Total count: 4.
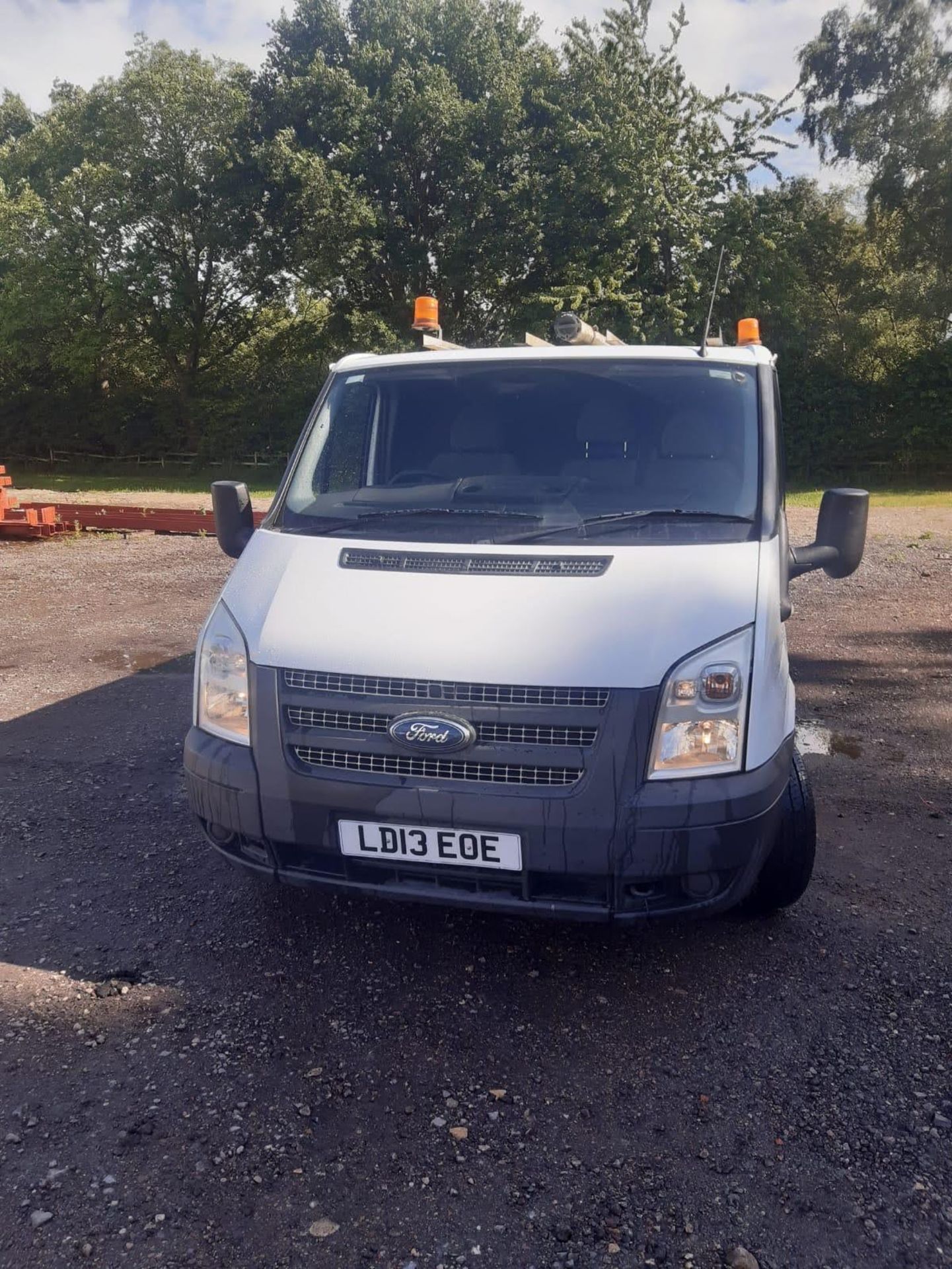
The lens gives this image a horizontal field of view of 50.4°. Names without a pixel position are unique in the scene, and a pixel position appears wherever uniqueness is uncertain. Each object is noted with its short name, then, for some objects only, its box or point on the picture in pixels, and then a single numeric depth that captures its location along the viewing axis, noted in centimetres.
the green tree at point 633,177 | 2648
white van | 301
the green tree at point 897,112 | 2919
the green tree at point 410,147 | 2864
